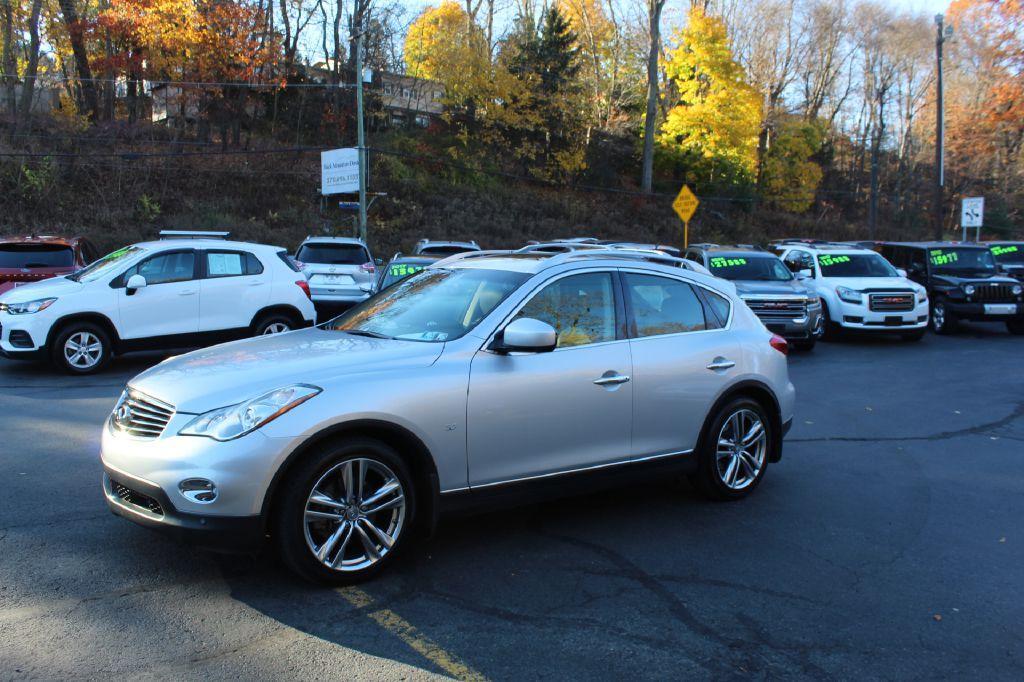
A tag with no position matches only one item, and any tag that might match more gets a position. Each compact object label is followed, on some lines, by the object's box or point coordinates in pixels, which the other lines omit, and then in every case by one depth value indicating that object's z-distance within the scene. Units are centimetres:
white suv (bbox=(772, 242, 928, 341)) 1545
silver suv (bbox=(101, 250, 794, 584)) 389
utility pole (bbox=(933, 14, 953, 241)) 2905
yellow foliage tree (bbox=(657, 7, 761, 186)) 4138
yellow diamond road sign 2333
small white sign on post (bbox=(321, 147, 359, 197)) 3086
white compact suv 1022
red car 1234
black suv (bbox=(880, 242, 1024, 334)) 1689
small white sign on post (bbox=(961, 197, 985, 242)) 2880
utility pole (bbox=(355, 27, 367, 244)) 2548
